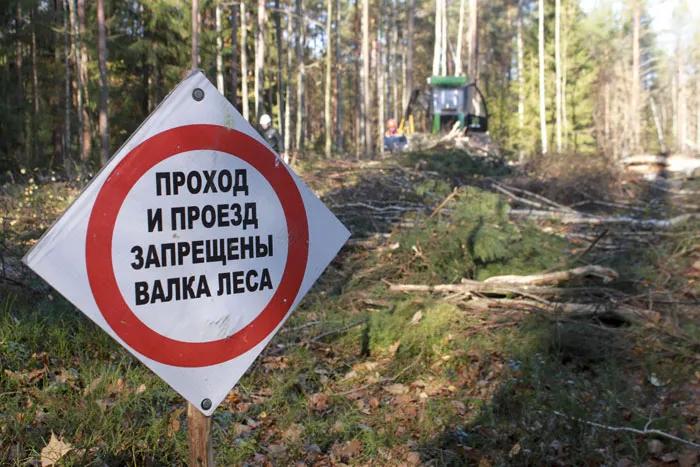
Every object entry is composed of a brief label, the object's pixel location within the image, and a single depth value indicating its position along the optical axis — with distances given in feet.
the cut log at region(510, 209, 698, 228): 31.32
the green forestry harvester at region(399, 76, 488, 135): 85.97
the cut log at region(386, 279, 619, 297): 22.35
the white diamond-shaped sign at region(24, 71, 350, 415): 6.97
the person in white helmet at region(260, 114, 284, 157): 46.60
